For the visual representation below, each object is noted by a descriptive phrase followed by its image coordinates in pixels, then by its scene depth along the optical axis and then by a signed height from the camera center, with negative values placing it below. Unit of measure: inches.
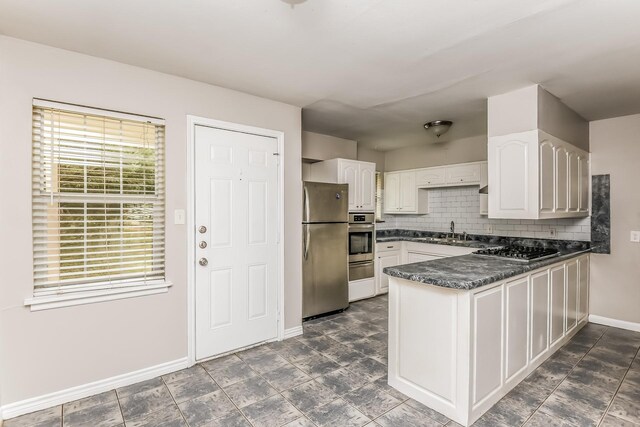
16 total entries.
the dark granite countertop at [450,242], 175.5 -16.5
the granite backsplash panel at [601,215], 150.5 -0.6
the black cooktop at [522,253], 108.7 -14.4
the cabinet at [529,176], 113.5 +13.8
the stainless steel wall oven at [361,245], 181.6 -18.0
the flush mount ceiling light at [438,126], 149.7 +40.4
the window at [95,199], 88.6 +3.8
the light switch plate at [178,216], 107.6 -1.4
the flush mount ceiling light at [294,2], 62.8 +41.0
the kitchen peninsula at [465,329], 79.4 -31.4
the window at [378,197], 231.6 +11.4
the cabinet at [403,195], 218.1 +12.8
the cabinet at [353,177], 178.1 +20.3
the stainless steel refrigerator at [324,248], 152.9 -17.2
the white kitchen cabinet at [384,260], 196.7 -29.2
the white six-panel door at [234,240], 113.8 -10.1
